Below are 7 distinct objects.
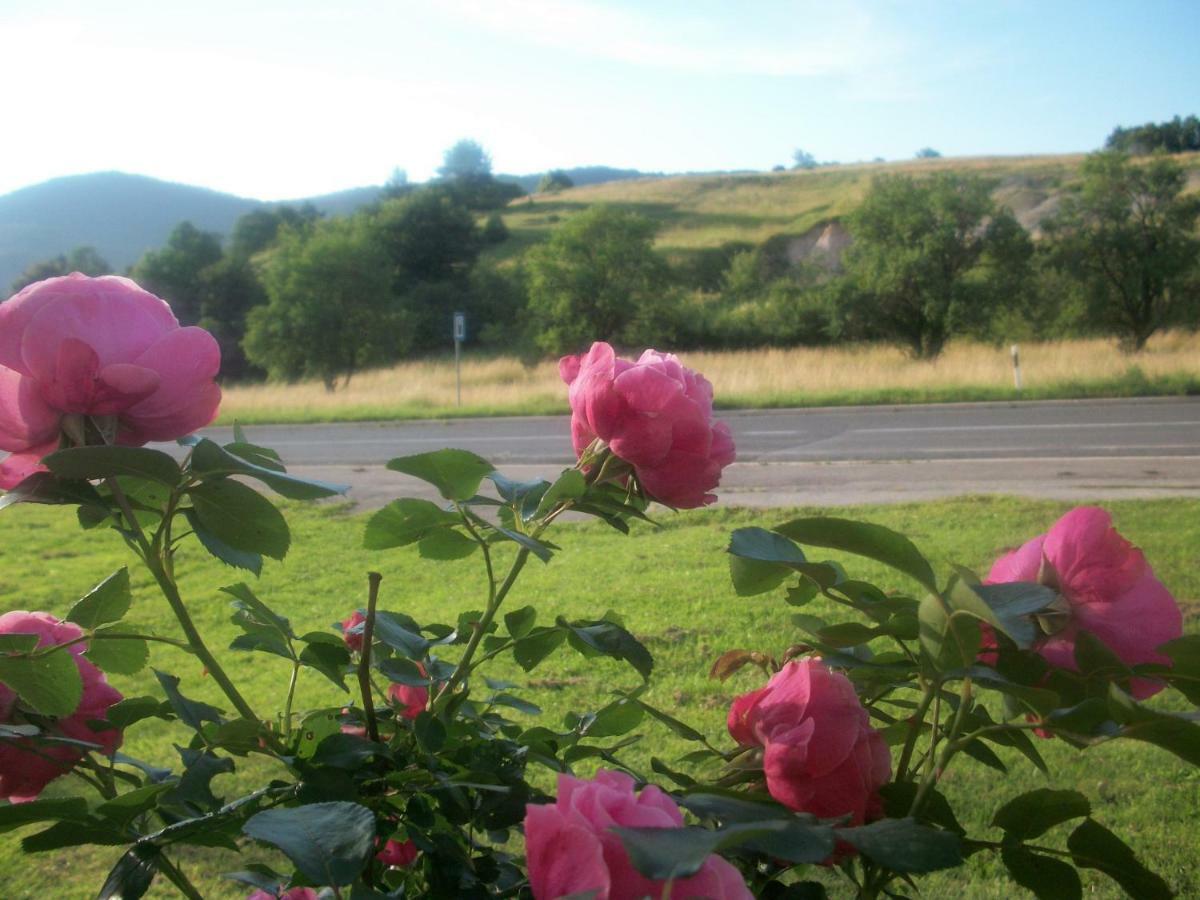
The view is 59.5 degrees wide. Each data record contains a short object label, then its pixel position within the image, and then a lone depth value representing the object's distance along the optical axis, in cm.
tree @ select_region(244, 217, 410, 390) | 2850
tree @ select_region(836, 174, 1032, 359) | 2327
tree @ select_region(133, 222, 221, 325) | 4100
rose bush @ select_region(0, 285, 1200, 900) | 49
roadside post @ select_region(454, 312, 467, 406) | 1792
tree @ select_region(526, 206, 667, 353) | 2795
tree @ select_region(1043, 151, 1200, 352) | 2238
